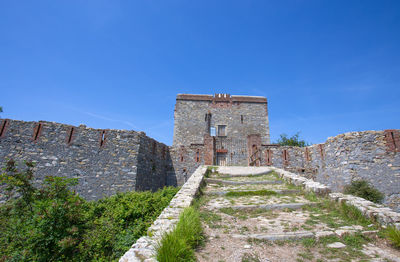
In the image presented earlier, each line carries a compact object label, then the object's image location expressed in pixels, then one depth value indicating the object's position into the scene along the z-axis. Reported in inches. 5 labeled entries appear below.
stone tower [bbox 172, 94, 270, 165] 935.0
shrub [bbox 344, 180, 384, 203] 323.3
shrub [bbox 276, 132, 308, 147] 1210.8
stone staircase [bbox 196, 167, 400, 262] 114.7
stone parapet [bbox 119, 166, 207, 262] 98.9
